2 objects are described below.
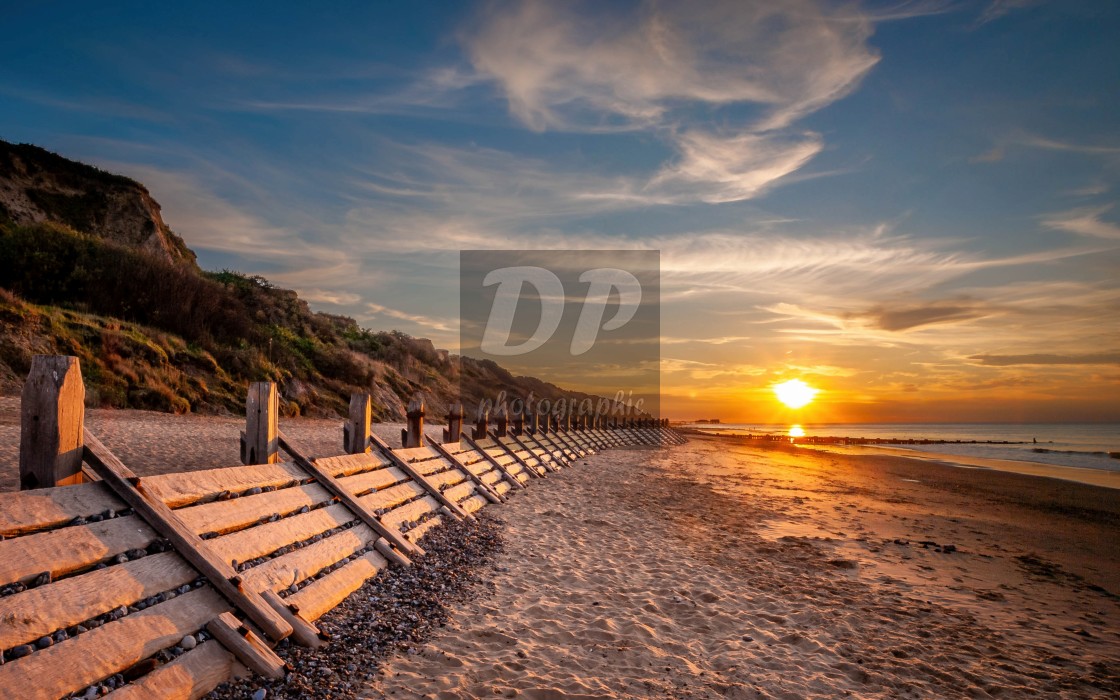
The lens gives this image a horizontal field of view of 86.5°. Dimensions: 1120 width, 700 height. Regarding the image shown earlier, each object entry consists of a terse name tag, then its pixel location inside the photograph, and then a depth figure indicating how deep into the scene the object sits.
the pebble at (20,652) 3.12
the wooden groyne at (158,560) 3.40
